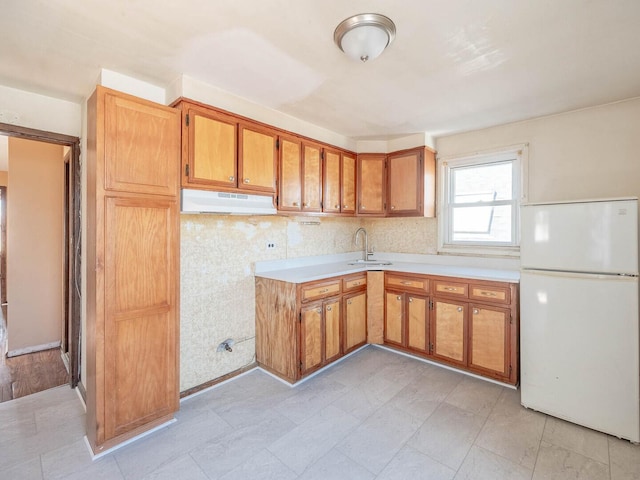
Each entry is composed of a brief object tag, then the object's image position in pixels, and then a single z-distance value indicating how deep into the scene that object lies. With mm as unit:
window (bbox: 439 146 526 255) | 3145
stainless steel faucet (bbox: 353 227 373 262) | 4207
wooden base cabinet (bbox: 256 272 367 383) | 2658
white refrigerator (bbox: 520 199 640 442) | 1953
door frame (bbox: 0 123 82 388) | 2607
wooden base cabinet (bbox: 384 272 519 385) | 2641
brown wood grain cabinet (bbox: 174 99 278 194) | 2219
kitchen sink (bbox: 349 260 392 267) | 3735
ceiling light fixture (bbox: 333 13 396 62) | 1552
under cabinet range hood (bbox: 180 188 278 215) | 2174
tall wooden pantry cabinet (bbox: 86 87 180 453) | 1846
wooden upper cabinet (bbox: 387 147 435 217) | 3449
